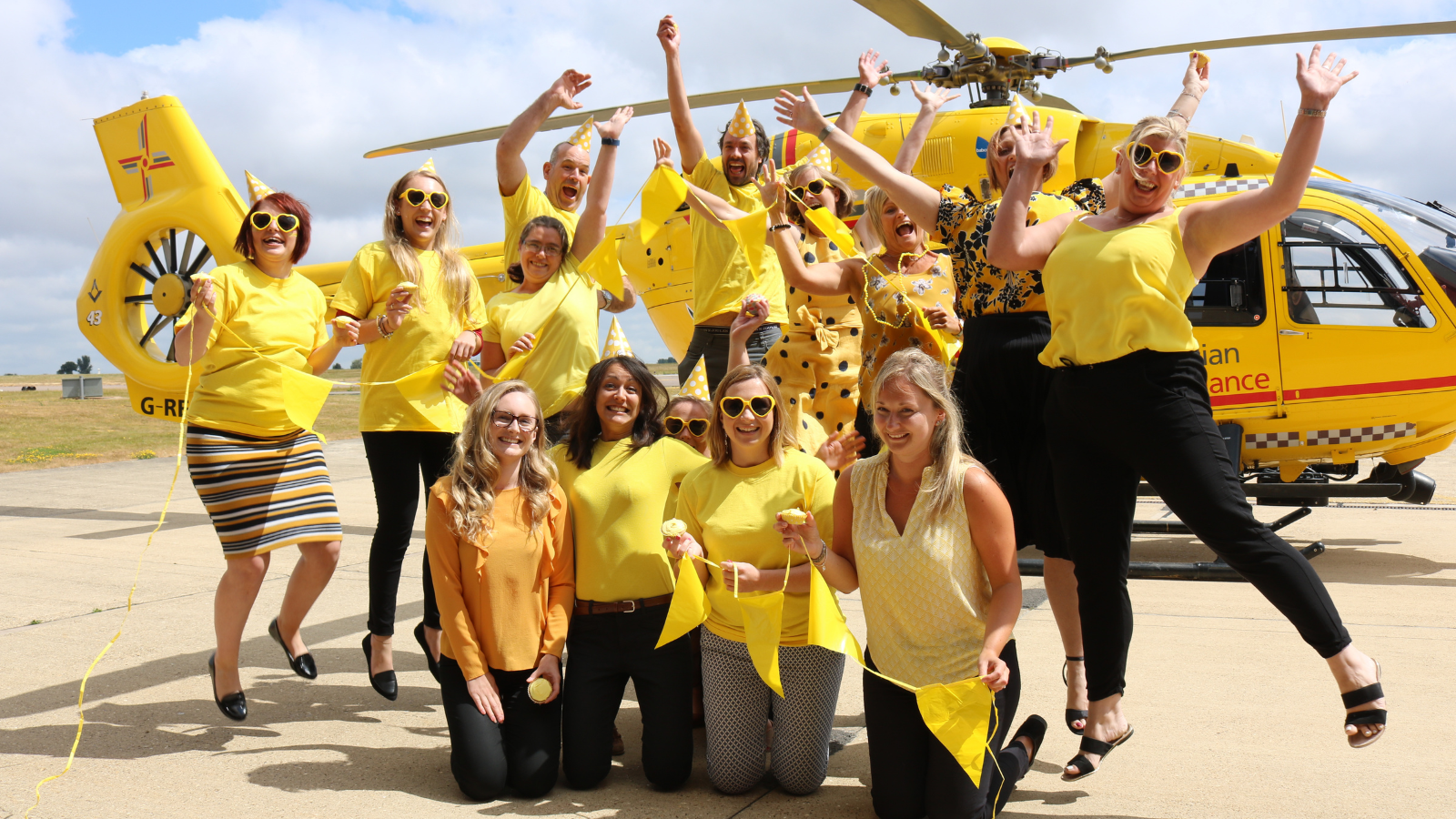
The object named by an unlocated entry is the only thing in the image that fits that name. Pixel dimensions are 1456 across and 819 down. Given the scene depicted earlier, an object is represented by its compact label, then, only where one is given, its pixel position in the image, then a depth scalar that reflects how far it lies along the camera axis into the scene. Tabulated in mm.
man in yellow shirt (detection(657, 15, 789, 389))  4320
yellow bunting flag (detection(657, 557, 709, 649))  3031
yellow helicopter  6254
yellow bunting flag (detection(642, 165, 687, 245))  3855
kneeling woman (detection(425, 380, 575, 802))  3227
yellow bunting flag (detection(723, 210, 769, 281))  3762
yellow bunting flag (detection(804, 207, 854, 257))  3920
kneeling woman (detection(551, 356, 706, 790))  3215
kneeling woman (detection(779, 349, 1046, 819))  2850
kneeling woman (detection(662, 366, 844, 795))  3141
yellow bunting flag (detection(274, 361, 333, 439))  3834
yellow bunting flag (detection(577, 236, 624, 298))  3961
